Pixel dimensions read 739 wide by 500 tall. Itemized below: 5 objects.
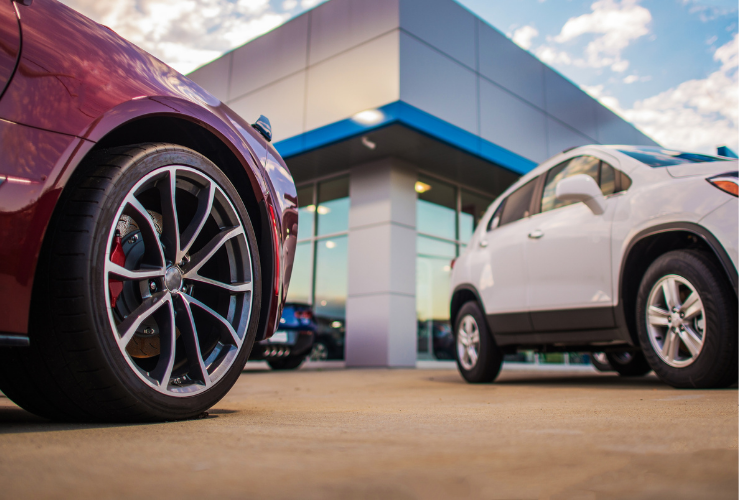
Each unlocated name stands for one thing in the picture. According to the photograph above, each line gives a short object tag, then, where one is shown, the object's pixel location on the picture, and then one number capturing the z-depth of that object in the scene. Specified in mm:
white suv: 3355
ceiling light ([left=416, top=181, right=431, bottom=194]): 12391
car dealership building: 10828
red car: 1554
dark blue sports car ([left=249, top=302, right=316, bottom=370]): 8320
